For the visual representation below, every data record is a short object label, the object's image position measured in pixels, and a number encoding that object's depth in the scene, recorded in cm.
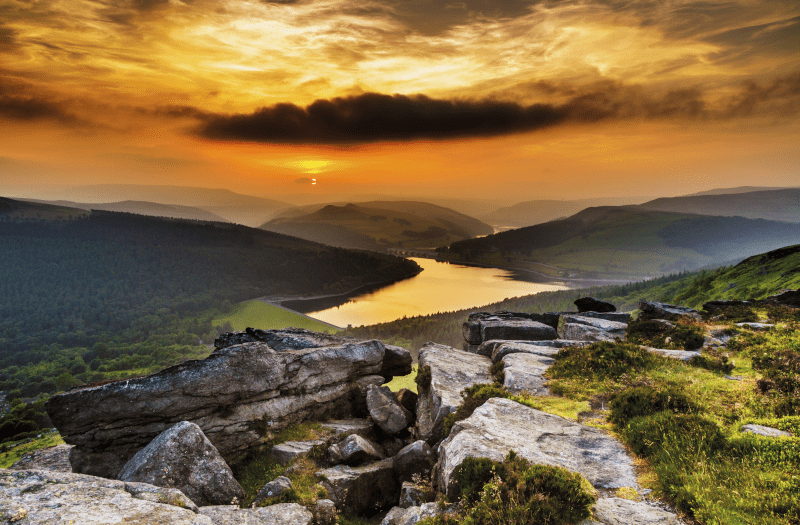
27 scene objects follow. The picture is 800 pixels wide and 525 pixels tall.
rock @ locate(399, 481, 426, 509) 1269
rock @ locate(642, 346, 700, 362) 1728
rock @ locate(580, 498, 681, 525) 746
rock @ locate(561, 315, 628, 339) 2595
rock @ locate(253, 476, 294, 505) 1320
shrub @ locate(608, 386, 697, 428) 1180
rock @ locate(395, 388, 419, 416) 2194
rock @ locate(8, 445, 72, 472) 2394
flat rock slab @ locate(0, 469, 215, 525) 818
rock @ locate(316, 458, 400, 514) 1466
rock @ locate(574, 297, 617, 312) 3541
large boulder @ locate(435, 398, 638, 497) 971
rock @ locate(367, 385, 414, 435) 1923
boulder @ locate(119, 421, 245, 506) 1345
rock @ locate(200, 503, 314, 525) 1091
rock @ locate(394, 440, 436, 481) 1529
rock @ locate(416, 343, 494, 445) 1636
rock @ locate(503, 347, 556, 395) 1606
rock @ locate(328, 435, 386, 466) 1630
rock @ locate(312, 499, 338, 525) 1266
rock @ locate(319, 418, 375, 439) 1882
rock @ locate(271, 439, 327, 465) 1648
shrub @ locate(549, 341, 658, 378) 1652
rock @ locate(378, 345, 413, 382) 2583
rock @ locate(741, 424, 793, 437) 945
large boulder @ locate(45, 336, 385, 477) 1588
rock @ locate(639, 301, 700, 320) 2725
